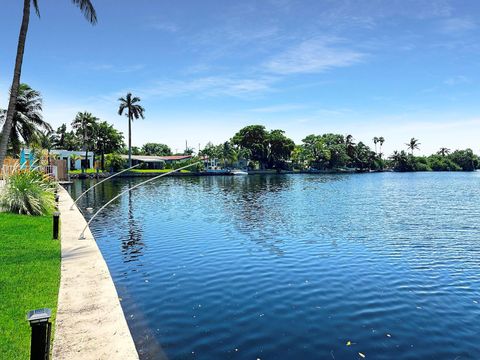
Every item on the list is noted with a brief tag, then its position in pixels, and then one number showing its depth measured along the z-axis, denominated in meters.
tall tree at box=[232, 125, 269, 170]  132.57
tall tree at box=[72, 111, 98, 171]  81.44
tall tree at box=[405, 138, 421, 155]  196.12
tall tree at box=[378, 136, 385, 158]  194.62
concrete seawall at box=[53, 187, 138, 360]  6.36
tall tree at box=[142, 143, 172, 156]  149.62
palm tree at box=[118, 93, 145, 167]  90.31
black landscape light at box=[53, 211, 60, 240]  15.36
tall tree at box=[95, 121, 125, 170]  90.38
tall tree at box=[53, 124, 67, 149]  104.75
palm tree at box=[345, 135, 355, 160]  163.50
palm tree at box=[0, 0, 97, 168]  17.48
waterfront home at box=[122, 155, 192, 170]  103.12
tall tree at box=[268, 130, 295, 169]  131.62
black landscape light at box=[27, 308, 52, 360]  4.86
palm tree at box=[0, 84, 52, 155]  43.94
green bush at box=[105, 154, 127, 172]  87.06
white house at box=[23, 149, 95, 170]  85.19
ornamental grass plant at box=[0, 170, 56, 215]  20.89
